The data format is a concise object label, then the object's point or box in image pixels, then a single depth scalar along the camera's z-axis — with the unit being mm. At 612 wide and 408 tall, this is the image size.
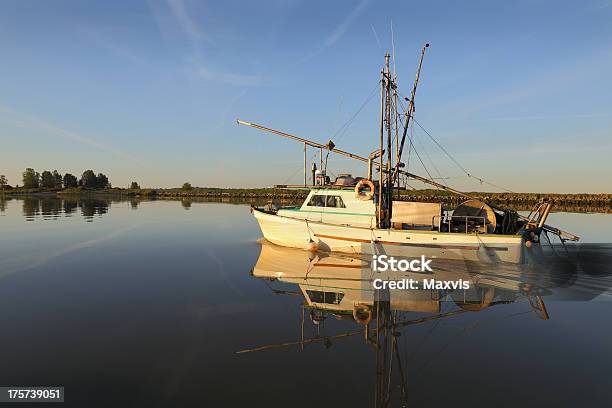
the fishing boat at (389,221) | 15938
